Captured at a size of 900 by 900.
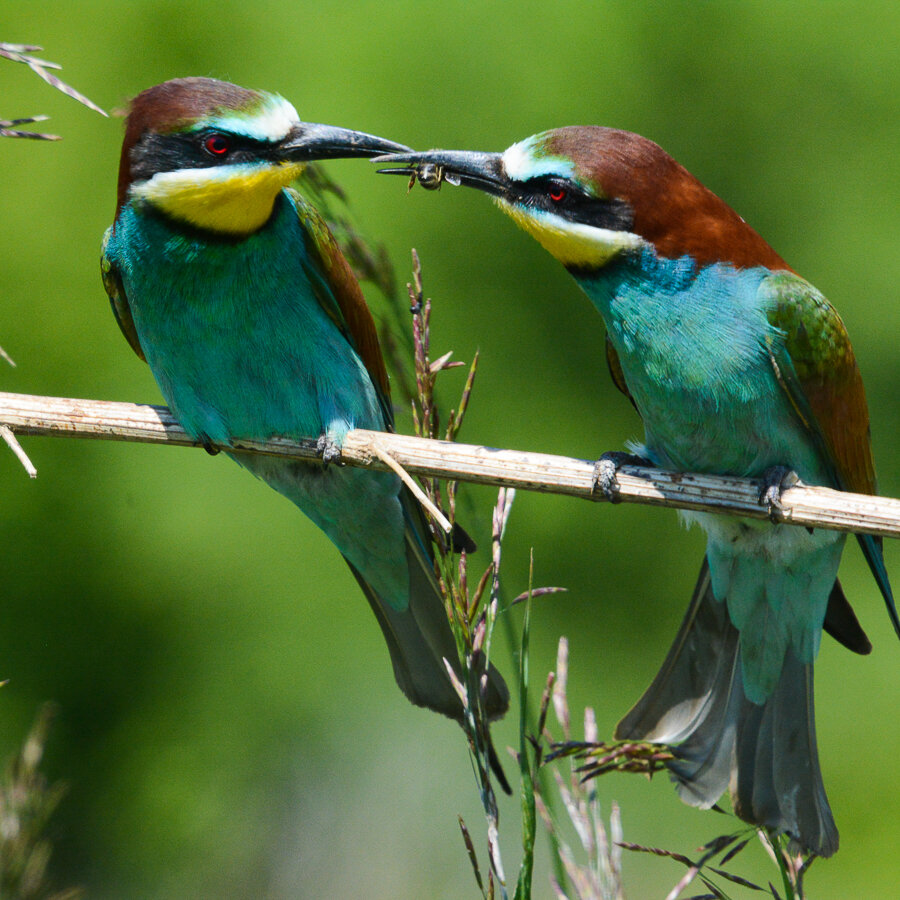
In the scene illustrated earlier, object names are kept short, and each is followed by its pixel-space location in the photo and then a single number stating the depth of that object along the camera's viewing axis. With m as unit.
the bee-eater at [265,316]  4.27
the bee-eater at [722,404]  4.21
